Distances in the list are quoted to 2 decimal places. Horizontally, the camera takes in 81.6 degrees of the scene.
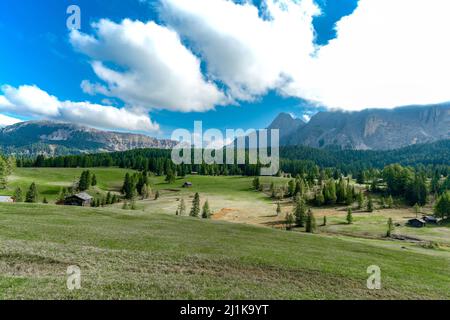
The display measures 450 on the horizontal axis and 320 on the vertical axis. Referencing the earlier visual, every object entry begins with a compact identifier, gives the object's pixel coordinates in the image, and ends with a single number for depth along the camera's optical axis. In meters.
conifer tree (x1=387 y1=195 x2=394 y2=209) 132.50
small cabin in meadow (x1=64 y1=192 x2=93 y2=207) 109.94
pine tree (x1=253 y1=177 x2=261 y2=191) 176.50
